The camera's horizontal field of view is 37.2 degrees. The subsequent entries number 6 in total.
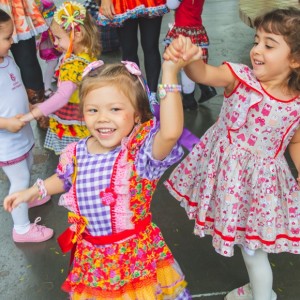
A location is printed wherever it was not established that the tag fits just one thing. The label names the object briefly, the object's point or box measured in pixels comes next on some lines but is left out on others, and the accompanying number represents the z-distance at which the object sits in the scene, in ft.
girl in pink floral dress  5.66
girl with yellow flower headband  8.62
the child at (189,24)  11.91
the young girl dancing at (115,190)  5.30
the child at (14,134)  7.70
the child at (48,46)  12.46
